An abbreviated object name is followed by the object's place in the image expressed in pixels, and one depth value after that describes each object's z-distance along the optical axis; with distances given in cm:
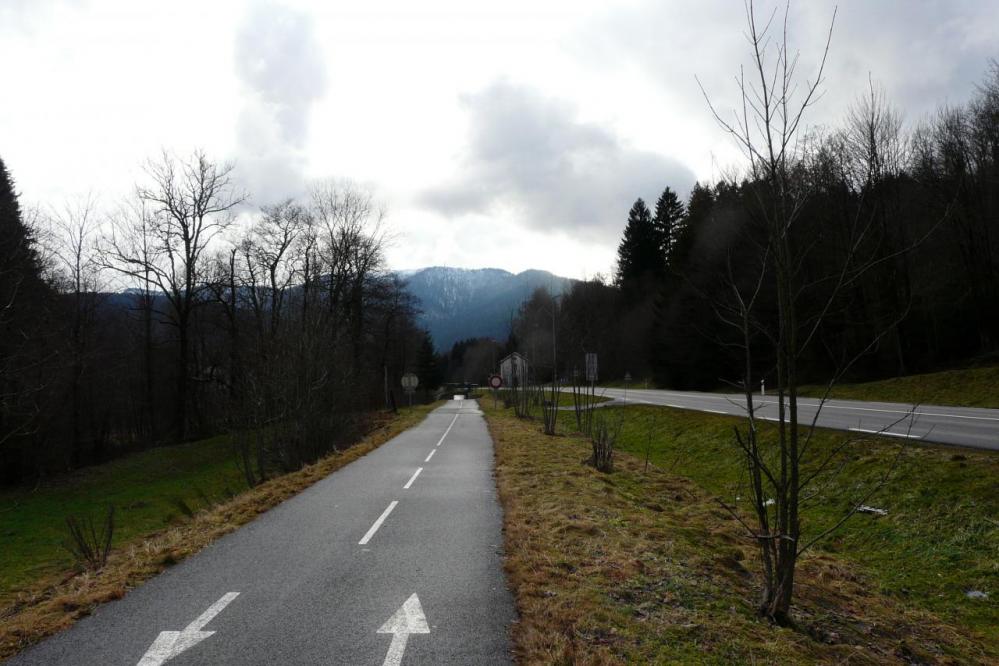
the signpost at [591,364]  1993
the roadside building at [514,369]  3338
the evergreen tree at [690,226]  4812
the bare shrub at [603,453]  1345
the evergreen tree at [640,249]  6438
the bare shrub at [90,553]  727
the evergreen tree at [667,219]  6431
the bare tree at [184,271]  3347
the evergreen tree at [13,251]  1390
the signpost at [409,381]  4644
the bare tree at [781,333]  457
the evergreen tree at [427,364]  8562
